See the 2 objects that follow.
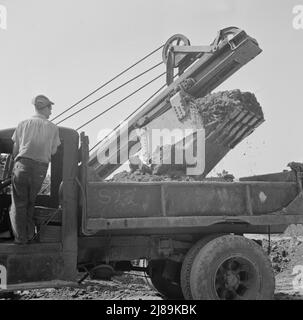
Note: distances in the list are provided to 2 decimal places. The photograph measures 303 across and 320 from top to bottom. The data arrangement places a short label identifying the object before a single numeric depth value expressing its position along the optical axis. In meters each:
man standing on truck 4.32
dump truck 4.49
